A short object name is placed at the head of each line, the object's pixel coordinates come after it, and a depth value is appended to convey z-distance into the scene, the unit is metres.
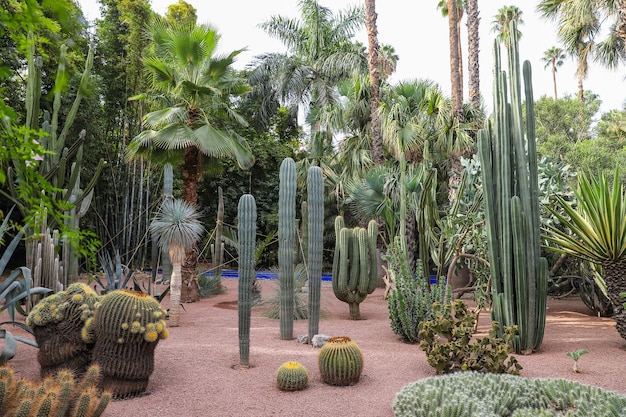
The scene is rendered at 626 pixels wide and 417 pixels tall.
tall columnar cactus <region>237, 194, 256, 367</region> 4.77
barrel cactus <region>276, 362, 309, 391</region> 4.05
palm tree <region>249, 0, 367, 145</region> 18.20
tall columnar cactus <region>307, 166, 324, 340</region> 6.02
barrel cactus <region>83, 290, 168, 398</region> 3.80
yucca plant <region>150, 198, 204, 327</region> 6.99
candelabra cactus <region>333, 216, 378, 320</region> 7.51
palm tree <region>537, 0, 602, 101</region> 11.09
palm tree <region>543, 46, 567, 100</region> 29.78
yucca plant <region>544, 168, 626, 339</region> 5.14
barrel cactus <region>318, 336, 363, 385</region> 4.16
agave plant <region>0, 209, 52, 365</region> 4.32
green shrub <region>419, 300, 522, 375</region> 4.30
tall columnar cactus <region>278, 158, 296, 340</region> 6.08
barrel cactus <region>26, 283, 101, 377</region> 3.97
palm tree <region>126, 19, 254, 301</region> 9.07
